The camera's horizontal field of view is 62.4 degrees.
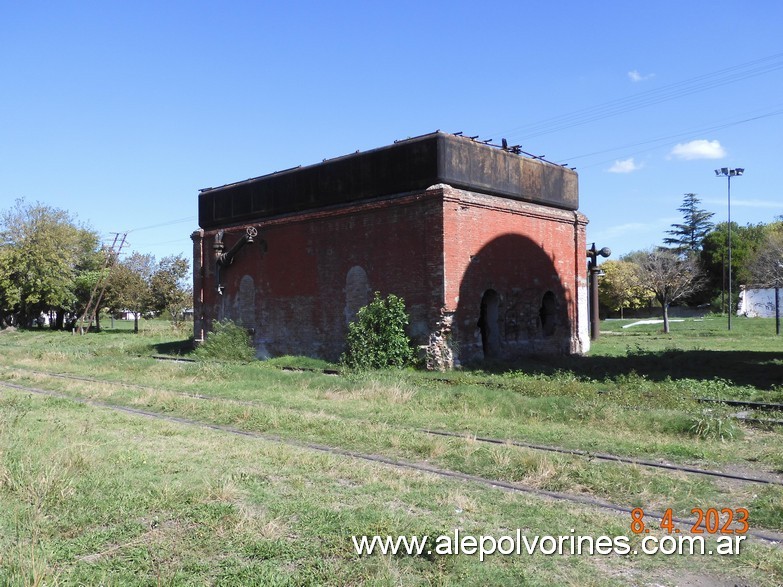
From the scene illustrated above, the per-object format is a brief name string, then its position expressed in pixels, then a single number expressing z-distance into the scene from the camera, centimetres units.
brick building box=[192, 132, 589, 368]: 1880
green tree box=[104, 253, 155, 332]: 4684
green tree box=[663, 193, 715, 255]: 7556
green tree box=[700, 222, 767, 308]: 6212
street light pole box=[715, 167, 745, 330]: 4594
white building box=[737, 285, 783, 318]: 5534
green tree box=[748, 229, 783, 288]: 5225
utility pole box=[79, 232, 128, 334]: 4647
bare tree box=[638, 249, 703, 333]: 4169
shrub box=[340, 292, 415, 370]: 1883
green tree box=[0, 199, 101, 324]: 4634
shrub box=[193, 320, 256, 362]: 2425
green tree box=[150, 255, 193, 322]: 4719
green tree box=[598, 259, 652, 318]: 6014
